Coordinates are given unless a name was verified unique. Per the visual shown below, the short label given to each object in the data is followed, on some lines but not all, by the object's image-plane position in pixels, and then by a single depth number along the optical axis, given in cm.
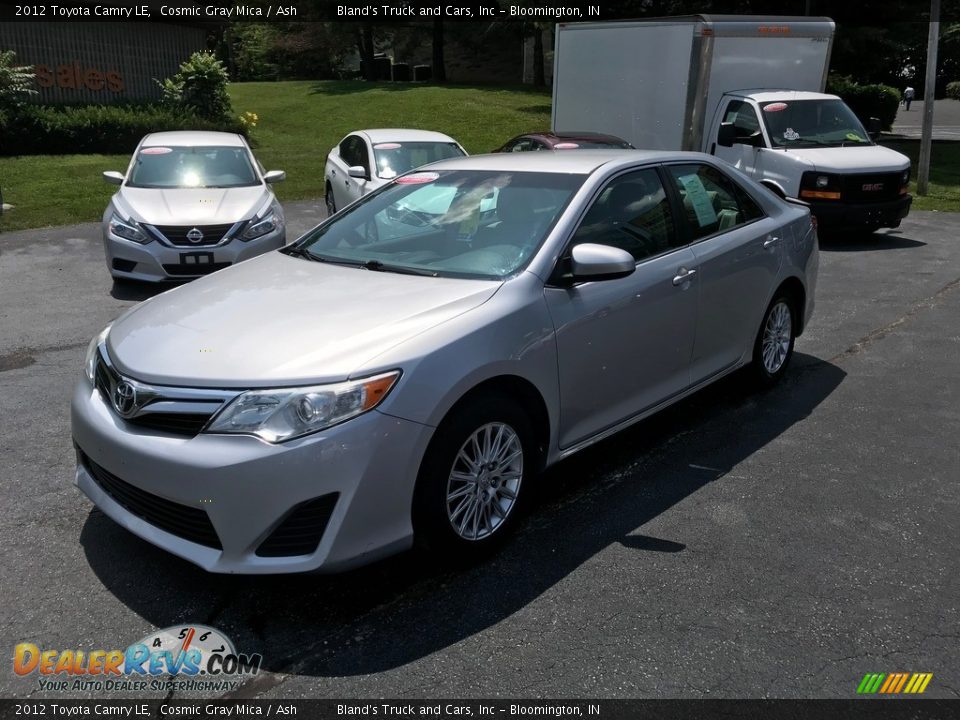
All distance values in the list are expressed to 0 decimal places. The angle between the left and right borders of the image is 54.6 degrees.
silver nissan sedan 905
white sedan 1194
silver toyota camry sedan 327
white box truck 1220
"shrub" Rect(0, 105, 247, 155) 1998
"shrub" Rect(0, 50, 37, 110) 1983
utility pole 1645
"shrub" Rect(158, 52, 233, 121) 2353
